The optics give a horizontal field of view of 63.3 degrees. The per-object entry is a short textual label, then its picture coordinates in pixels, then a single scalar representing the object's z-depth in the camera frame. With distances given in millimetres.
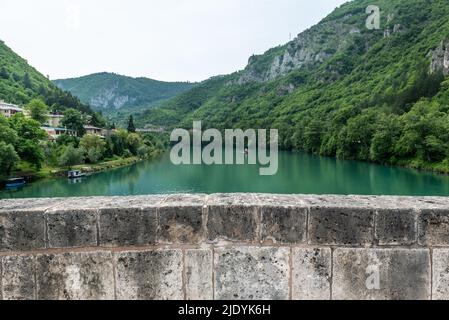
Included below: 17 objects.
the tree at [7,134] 51491
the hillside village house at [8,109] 91588
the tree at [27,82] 139375
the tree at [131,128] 112688
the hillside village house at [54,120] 99862
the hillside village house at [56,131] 85838
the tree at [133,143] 95375
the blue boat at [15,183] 46256
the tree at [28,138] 54653
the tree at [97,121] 115450
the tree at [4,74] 134000
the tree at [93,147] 70750
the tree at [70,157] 61688
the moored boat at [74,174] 55000
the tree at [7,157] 47188
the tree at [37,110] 90244
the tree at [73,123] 94625
